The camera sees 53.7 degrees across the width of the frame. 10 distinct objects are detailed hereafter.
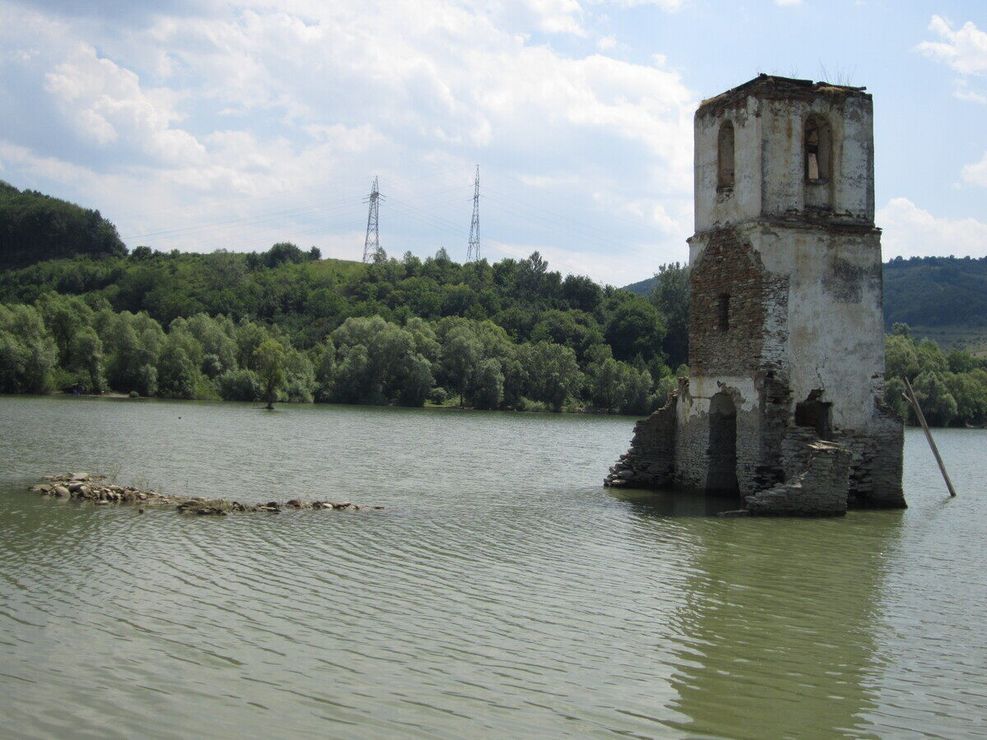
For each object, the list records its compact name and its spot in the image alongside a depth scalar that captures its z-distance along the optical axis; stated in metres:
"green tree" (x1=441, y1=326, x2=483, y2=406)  85.50
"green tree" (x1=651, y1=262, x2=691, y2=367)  100.12
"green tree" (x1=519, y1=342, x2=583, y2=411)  86.44
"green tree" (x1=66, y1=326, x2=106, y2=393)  74.50
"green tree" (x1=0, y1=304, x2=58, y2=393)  71.12
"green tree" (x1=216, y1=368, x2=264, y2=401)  79.62
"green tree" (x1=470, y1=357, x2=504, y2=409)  84.44
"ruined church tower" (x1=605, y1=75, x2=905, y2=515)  20.53
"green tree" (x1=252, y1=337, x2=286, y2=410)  74.12
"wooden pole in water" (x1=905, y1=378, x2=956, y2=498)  23.08
